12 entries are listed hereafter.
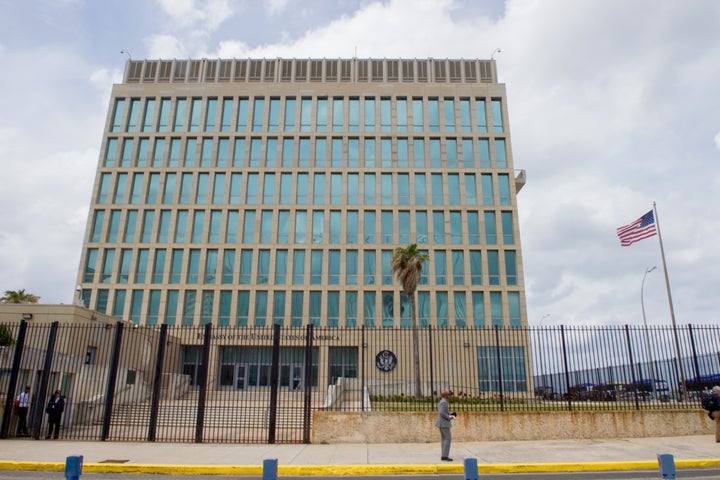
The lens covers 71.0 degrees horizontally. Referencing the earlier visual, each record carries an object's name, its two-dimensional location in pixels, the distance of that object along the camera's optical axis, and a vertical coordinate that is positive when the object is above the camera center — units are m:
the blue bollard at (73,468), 6.67 -1.04
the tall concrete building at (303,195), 44.94 +17.45
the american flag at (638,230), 26.55 +8.18
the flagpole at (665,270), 27.38 +6.34
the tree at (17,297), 38.19 +6.48
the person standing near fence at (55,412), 15.41 -0.77
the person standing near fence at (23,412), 15.51 -0.78
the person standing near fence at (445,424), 11.89 -0.84
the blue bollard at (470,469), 7.46 -1.16
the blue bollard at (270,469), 6.82 -1.08
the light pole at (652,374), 16.44 +0.46
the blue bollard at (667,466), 6.68 -0.99
